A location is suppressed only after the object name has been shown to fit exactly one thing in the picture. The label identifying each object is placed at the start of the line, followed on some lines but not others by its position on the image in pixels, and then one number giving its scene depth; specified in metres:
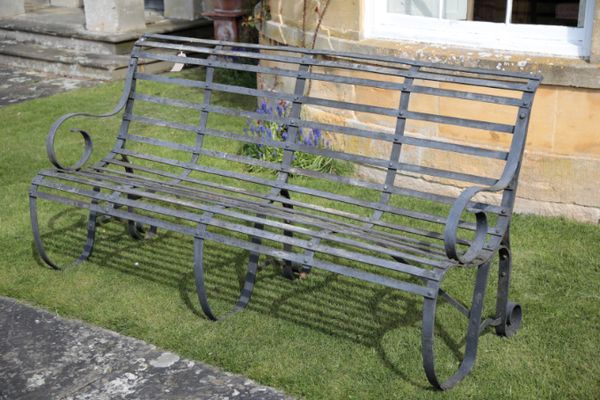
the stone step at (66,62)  9.90
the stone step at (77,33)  10.20
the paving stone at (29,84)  9.34
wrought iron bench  3.81
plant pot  9.80
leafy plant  6.46
